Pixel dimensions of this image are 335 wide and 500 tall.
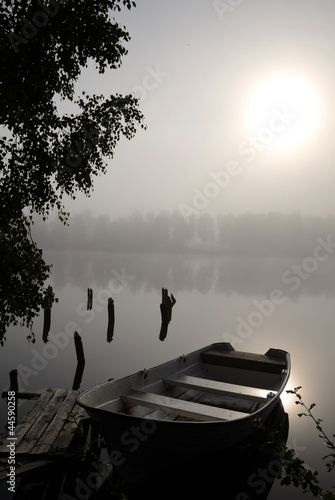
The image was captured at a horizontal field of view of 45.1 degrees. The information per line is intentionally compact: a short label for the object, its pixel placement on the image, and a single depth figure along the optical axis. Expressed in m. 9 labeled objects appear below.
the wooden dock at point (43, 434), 7.93
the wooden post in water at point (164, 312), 28.62
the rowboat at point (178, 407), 7.43
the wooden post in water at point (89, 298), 32.69
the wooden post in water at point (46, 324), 24.27
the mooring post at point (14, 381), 12.13
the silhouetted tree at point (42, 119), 8.80
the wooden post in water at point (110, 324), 26.67
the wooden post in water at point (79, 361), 18.96
